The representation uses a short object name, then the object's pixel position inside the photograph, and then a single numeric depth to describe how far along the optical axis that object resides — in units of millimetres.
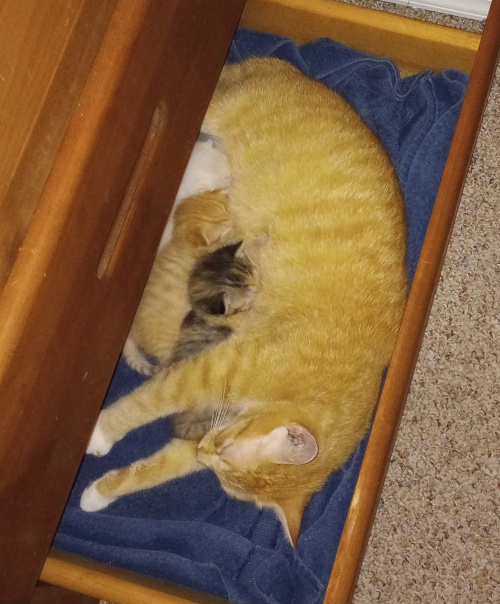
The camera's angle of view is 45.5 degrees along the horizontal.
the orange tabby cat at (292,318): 1018
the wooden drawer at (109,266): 674
